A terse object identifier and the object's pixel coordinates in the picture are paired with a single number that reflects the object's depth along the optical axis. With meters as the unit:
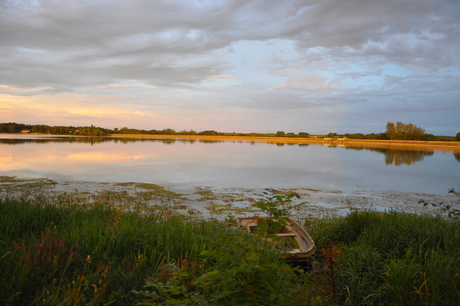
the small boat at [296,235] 5.29
